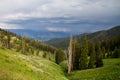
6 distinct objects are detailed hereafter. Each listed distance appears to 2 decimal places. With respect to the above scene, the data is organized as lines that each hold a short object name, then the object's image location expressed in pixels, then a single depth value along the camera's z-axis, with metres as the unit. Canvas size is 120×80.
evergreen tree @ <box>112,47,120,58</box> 80.18
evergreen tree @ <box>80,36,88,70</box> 53.72
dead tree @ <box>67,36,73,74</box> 48.39
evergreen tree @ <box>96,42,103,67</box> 56.87
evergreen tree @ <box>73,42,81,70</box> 56.80
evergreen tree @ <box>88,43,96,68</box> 54.78
